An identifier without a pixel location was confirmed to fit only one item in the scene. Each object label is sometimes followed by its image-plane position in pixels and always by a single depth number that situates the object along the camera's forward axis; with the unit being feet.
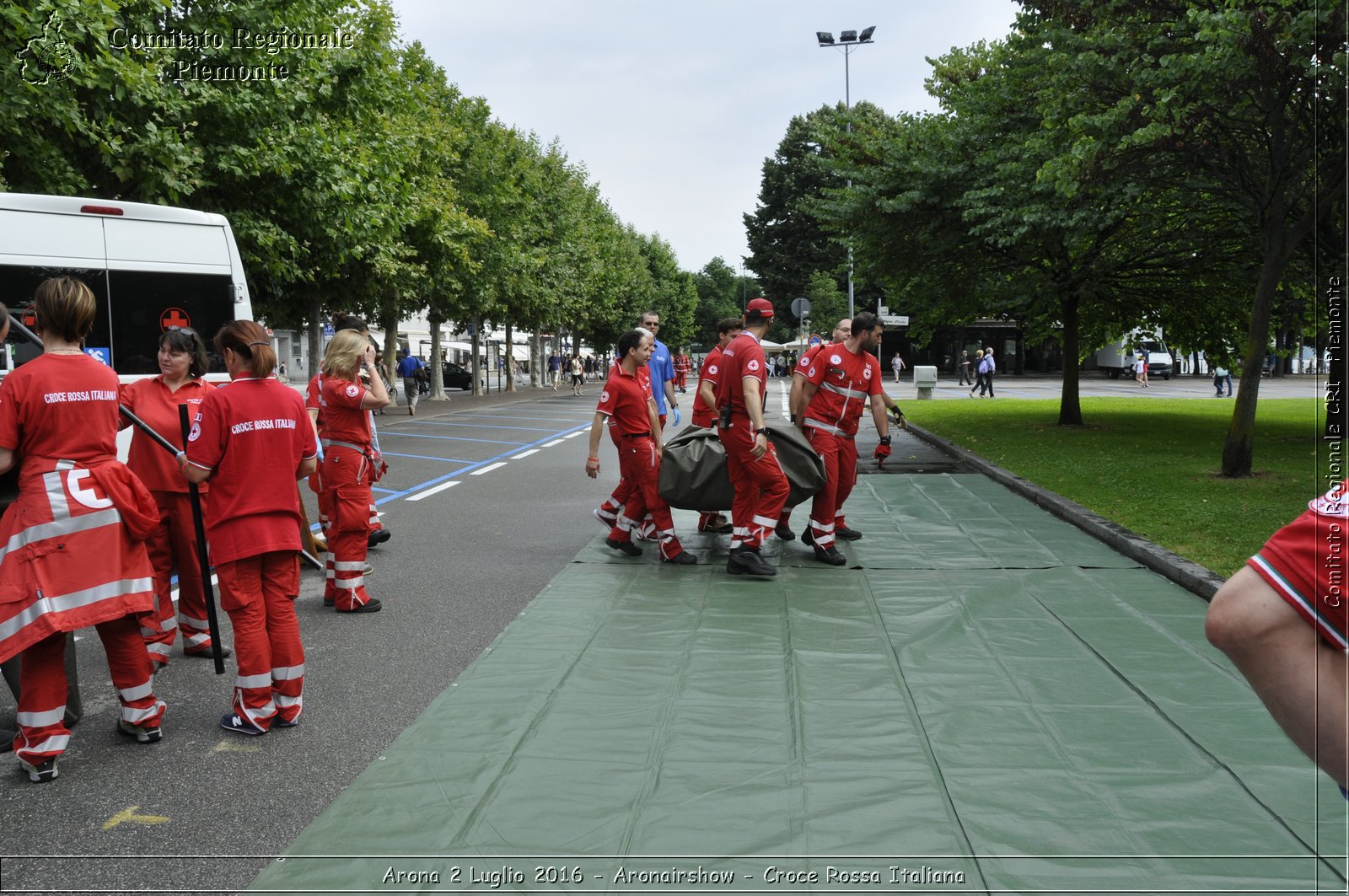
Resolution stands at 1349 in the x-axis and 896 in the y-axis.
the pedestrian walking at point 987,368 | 115.96
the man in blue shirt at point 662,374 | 32.12
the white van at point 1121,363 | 188.34
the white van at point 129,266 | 27.76
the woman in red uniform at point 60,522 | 12.46
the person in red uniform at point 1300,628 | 4.70
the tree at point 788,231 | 214.28
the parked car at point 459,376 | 172.14
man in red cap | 23.15
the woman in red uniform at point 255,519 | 14.08
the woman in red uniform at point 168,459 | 16.78
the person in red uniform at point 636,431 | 25.02
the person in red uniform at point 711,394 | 27.40
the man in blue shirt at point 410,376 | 91.56
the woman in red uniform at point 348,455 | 20.76
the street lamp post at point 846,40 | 126.62
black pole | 15.25
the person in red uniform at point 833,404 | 25.38
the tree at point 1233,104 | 30.68
